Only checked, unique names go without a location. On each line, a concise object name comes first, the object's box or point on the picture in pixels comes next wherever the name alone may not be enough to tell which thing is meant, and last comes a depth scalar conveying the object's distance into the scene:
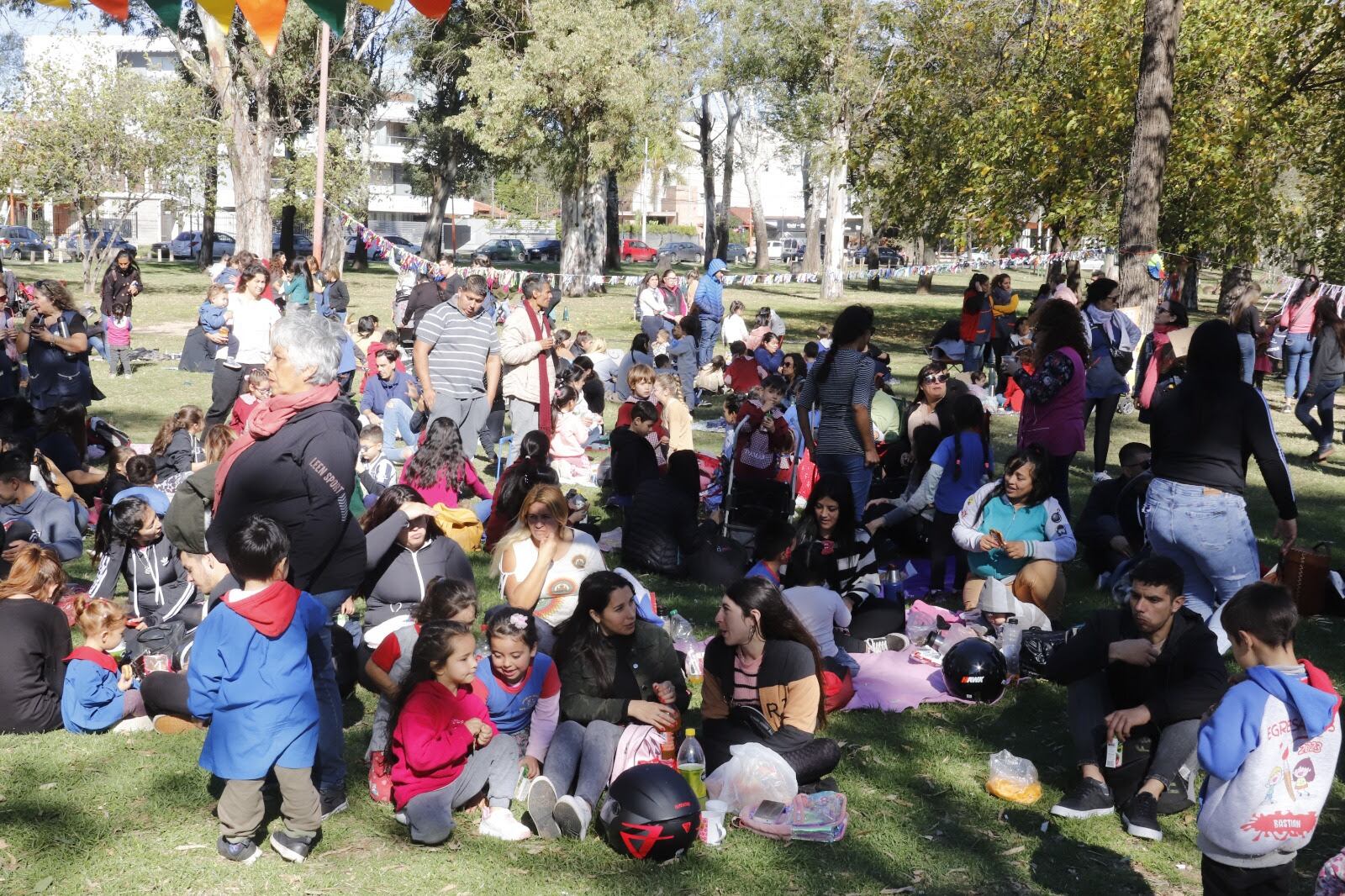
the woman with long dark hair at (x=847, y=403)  7.87
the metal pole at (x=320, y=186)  18.30
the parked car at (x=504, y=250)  60.62
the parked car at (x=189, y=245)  49.81
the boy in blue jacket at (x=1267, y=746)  3.66
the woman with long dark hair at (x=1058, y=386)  8.36
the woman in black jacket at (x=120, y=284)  16.89
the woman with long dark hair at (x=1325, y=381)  13.29
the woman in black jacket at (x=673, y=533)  8.48
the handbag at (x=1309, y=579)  7.76
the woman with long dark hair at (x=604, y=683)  5.22
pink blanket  6.57
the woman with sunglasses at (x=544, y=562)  6.48
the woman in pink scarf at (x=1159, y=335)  10.89
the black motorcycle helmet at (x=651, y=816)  4.71
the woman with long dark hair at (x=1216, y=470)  5.62
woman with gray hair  4.48
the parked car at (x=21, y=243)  43.78
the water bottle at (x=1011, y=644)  6.79
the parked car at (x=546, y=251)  61.50
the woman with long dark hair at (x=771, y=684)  5.25
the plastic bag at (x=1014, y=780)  5.39
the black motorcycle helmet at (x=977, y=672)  6.43
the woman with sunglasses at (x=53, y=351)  10.52
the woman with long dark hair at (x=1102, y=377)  11.01
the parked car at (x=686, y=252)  61.78
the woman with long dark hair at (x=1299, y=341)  15.41
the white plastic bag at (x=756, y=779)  5.09
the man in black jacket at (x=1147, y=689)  5.13
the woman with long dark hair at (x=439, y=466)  7.94
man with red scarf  9.80
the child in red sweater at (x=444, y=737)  4.95
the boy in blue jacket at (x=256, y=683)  4.29
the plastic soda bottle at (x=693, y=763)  5.18
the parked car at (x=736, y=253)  65.89
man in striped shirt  9.45
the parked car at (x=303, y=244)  48.60
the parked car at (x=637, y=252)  63.22
